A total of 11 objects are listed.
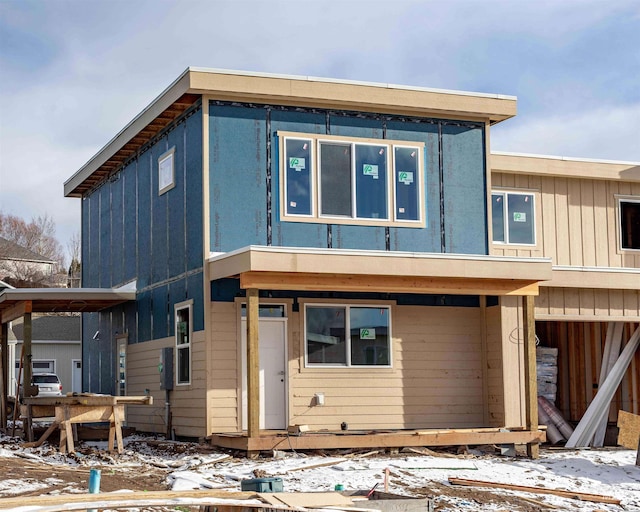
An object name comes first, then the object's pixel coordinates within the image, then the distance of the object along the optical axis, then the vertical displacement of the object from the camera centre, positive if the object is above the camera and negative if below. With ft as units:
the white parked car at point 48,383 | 135.54 -3.12
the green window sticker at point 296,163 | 62.59 +11.64
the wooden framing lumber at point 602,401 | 69.62 -3.28
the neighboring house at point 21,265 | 213.46 +20.10
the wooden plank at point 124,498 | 26.89 -3.80
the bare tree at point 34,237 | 254.06 +30.26
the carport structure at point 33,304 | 70.28 +4.08
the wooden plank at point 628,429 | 59.36 -4.40
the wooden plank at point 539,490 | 47.70 -6.40
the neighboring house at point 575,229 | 74.08 +9.07
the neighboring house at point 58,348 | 157.38 +1.71
